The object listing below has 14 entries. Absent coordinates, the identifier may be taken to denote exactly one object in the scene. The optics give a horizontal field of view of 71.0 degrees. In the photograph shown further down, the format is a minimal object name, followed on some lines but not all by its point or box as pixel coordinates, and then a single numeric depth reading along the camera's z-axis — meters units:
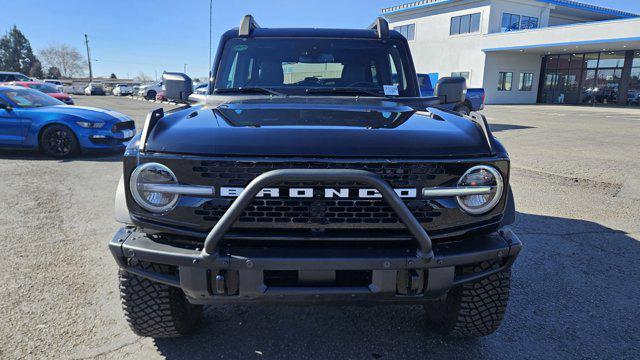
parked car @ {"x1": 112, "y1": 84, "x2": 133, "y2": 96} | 48.44
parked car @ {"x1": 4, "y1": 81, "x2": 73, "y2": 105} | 18.28
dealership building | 32.16
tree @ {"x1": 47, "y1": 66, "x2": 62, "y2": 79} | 92.72
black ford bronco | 1.92
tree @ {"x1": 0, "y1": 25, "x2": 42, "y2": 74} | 85.50
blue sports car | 8.52
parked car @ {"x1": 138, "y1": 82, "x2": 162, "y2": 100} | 37.34
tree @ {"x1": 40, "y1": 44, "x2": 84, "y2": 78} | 101.58
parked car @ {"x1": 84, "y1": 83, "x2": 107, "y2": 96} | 47.25
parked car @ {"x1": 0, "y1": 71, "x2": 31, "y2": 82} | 23.27
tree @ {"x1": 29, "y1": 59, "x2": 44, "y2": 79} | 83.39
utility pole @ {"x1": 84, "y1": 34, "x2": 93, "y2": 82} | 76.94
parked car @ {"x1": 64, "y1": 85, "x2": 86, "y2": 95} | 48.92
